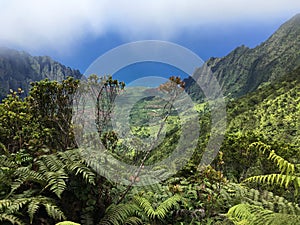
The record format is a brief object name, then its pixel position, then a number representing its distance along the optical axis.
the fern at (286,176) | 2.11
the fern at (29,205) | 2.67
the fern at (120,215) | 3.10
